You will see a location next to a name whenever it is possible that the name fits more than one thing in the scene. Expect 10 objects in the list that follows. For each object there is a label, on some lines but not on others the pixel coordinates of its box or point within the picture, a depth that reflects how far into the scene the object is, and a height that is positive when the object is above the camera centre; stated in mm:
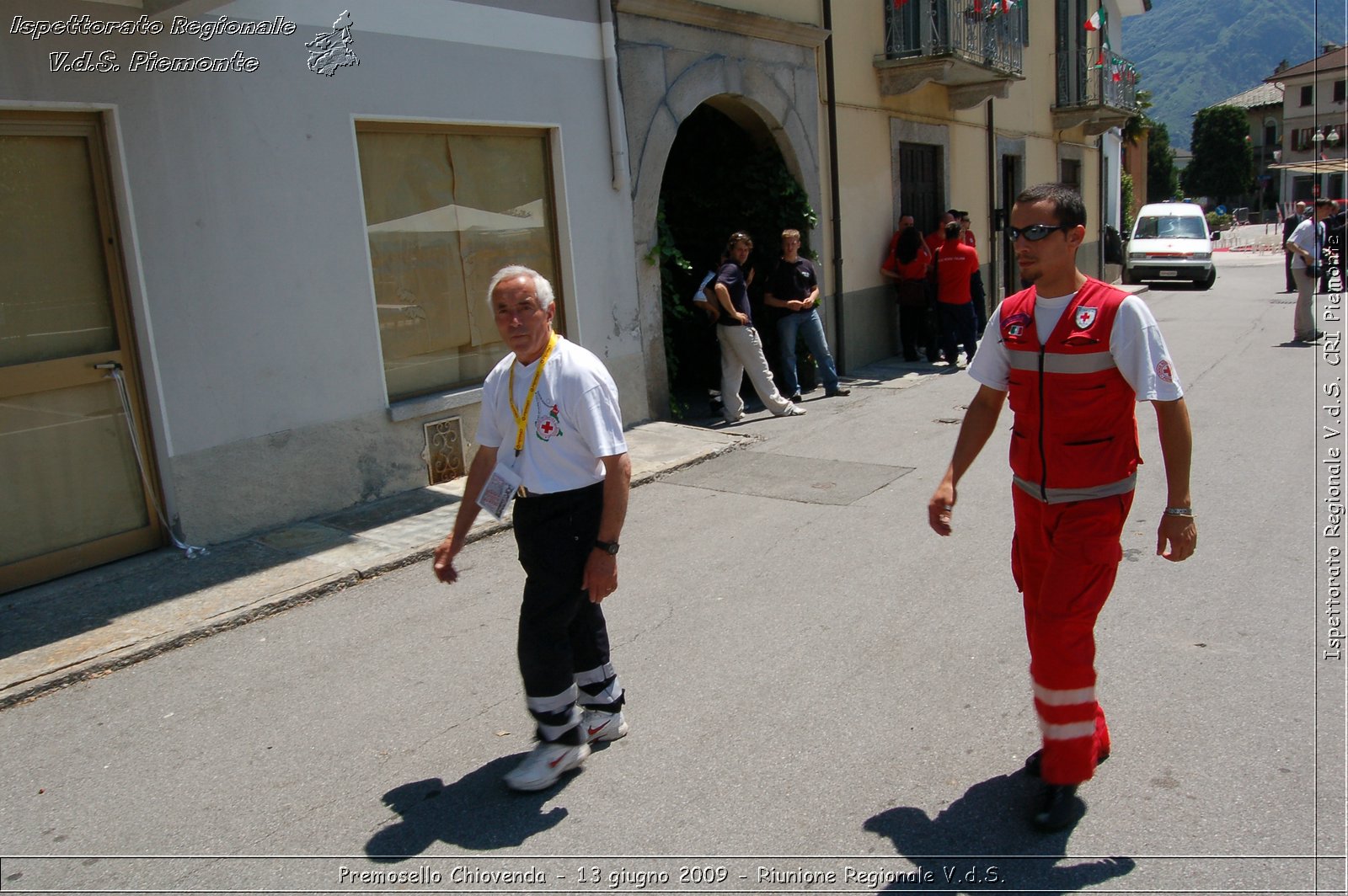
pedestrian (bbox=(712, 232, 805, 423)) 9680 -642
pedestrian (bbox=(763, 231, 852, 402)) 10609 -326
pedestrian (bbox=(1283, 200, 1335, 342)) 12812 -478
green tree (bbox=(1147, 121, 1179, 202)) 62750 +4281
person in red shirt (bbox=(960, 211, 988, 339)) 13211 -457
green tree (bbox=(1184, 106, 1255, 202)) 73688 +5708
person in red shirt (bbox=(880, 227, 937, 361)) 13211 -330
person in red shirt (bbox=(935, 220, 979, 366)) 12641 -438
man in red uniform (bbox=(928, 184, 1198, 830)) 2998 -609
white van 23234 -195
